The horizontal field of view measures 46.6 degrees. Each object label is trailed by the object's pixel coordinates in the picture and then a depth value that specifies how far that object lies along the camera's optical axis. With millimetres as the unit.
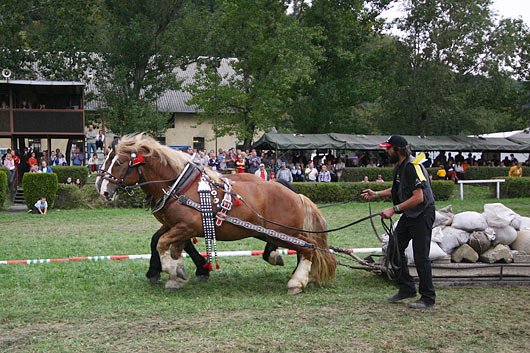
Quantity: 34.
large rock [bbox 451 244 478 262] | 7953
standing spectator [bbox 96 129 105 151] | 28141
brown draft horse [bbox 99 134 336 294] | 7520
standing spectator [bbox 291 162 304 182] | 25531
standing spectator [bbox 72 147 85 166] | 26891
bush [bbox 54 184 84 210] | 20562
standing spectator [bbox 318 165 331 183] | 24672
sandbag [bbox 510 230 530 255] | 7996
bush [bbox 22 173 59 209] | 19500
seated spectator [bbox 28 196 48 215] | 19078
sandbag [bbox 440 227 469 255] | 7965
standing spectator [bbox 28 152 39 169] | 24484
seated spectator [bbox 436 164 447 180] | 27580
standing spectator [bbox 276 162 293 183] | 22855
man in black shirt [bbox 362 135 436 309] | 6820
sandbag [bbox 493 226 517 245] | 8023
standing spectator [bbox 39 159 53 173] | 21566
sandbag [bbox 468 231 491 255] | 7949
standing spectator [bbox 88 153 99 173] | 25602
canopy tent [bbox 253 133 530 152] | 28641
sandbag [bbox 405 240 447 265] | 7766
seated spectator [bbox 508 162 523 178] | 27375
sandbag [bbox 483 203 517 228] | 8062
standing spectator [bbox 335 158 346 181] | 26997
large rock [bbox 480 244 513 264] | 7883
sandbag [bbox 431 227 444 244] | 7941
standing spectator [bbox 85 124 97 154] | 29750
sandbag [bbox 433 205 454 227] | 8430
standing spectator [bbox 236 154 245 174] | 22109
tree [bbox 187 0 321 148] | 30234
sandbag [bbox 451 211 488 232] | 8047
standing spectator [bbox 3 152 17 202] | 21562
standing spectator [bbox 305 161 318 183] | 24969
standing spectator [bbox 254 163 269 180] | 21200
